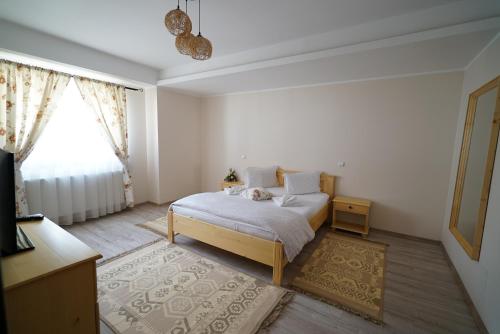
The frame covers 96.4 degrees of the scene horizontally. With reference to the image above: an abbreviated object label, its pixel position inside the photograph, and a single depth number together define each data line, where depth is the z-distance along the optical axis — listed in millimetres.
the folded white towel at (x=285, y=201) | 2938
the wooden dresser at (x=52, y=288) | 1012
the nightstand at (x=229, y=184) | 4567
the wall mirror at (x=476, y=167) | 1964
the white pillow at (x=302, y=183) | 3656
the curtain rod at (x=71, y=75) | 2846
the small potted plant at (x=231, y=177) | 4746
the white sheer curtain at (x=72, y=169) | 3225
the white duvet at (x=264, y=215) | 2254
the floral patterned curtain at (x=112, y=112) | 3637
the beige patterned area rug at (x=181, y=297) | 1754
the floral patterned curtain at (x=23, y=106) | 2869
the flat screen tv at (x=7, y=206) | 1029
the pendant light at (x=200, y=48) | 1869
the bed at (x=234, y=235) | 2213
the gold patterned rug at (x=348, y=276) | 2006
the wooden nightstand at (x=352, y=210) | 3271
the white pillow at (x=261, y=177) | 3997
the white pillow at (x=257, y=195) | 3143
